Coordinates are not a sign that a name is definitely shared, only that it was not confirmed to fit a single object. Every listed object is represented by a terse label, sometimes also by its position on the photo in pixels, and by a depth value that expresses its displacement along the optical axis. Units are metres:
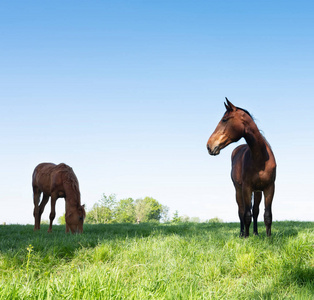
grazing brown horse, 9.73
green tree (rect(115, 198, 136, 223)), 67.85
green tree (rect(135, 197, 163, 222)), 67.06
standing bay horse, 6.39
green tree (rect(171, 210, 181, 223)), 54.47
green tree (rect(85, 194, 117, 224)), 62.84
